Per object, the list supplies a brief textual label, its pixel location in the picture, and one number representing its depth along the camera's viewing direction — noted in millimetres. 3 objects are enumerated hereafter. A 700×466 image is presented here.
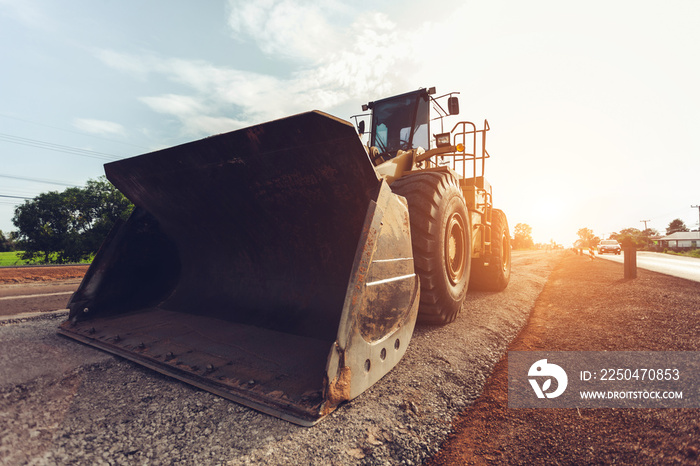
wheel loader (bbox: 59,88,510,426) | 1729
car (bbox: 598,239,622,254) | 28766
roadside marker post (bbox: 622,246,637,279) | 8387
